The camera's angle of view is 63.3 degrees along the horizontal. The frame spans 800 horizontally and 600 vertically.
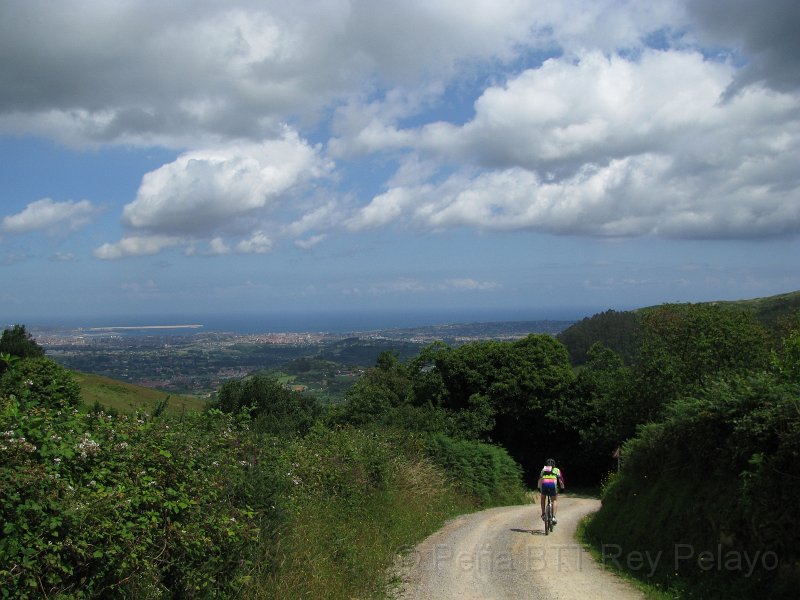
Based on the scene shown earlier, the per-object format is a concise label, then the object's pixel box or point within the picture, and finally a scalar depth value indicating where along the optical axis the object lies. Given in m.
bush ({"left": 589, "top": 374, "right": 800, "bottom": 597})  7.99
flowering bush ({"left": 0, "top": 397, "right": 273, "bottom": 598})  5.20
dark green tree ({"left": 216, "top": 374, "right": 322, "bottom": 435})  32.73
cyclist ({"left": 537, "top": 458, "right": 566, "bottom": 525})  15.14
